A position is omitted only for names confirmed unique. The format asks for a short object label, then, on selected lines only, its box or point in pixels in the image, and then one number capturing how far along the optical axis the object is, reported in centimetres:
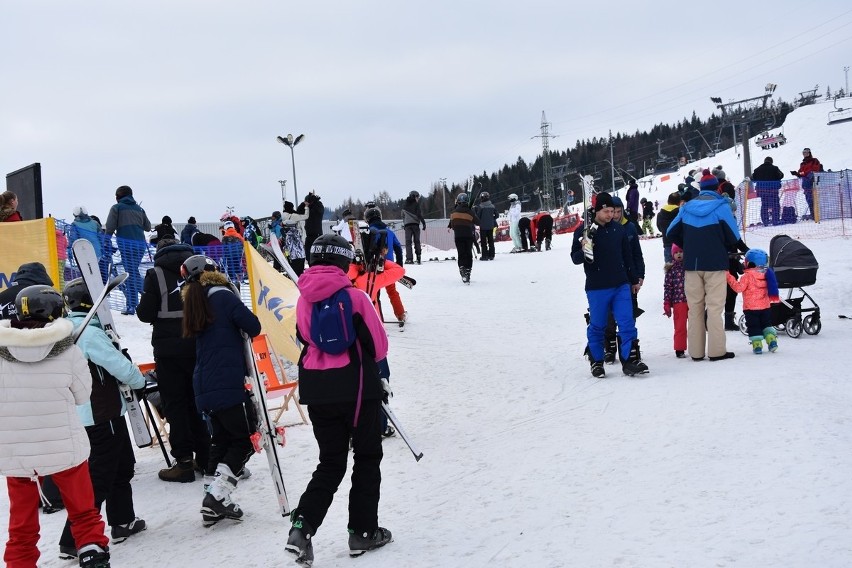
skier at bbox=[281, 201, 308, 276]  1644
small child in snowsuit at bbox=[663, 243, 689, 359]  898
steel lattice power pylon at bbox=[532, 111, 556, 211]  7656
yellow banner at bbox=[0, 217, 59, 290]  996
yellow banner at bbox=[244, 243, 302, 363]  833
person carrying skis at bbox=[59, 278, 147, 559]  510
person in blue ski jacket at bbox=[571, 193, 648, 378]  809
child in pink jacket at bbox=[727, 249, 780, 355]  867
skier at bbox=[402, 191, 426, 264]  1871
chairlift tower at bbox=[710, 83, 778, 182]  5753
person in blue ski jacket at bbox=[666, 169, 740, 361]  838
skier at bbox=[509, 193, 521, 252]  2572
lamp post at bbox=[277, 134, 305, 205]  3546
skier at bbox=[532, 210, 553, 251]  2577
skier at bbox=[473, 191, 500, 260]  2114
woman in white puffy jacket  421
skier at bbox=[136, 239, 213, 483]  588
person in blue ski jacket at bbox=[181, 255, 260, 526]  516
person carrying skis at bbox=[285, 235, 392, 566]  431
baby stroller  978
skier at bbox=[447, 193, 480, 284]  1727
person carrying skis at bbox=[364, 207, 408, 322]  1106
